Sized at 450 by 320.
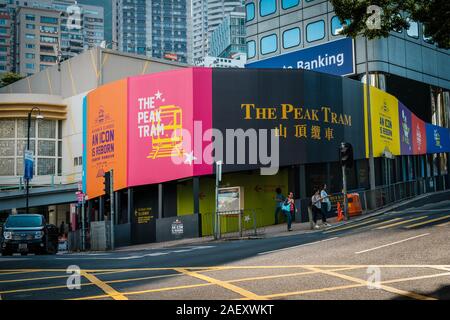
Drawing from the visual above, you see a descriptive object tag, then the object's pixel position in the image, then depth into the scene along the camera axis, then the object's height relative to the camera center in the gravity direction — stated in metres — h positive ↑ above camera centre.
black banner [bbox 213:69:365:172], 26.86 +4.35
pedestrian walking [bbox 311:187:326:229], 23.42 -0.40
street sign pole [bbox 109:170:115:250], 23.18 -0.80
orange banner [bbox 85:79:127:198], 28.53 +3.53
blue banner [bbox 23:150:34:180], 35.56 +2.42
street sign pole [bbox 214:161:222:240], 22.22 -0.79
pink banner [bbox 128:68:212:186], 26.17 +3.61
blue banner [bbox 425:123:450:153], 48.75 +5.02
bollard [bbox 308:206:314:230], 22.91 -0.93
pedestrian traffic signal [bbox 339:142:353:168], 23.94 +1.77
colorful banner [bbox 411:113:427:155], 44.56 +4.83
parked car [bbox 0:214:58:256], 22.48 -1.32
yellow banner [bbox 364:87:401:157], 34.75 +4.78
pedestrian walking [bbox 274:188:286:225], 27.33 -0.12
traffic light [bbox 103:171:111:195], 23.28 +0.80
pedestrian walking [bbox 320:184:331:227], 23.56 -0.34
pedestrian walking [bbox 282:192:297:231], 23.39 -0.44
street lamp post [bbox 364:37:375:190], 29.36 +2.70
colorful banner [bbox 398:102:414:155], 40.78 +4.89
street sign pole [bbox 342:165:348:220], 24.52 -0.27
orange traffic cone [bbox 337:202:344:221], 25.39 -0.77
